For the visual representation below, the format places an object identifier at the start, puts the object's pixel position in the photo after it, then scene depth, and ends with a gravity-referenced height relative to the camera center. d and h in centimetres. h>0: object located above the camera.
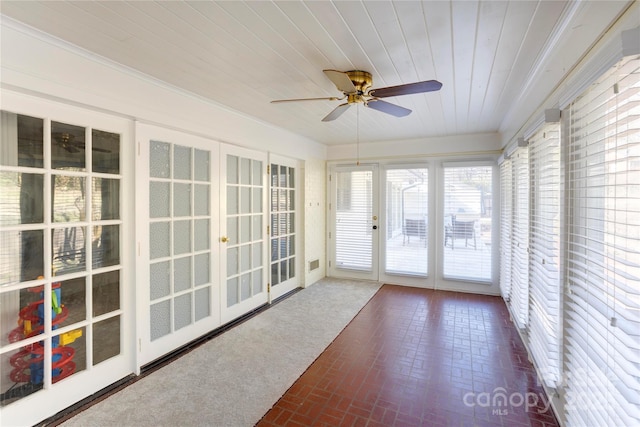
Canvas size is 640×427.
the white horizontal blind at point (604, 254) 120 -20
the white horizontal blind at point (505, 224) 379 -17
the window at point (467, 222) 470 -17
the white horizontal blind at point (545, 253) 205 -32
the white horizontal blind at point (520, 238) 295 -28
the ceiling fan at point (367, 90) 207 +93
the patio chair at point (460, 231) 479 -32
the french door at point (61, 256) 190 -32
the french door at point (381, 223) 512 -21
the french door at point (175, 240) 266 -28
